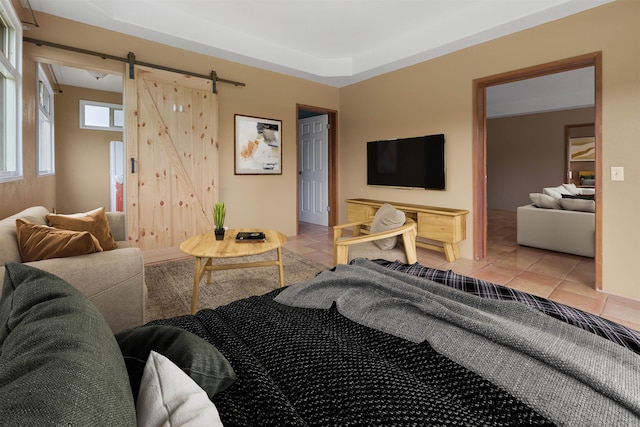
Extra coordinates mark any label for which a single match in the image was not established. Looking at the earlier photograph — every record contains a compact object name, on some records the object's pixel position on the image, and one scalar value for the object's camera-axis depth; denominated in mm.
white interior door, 6352
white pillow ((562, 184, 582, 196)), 5928
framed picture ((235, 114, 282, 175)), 4809
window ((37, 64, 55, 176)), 4459
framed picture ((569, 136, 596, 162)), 7688
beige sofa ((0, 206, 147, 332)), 1642
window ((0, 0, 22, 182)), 2783
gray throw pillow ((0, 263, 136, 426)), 376
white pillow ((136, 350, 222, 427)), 536
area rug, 2676
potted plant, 2980
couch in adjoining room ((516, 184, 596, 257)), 4031
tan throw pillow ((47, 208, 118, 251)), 2203
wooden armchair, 2662
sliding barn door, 3871
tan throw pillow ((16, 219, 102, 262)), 1684
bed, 728
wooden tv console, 4004
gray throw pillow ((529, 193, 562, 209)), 4449
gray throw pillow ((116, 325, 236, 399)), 710
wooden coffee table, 2428
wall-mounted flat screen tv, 4484
